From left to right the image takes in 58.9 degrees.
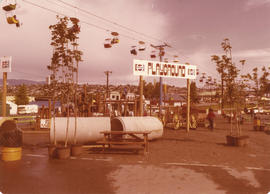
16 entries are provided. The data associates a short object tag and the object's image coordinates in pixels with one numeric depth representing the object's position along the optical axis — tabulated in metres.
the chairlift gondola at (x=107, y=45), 15.30
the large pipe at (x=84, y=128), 11.15
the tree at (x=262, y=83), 27.03
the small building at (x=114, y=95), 55.60
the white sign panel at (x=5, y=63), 12.06
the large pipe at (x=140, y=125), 12.48
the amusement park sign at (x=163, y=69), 15.16
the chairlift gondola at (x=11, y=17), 9.28
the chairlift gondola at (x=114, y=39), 15.01
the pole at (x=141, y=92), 15.07
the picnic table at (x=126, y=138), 10.94
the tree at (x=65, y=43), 11.23
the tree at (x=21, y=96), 84.44
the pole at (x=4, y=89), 12.54
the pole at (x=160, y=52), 30.87
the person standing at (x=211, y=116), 18.73
